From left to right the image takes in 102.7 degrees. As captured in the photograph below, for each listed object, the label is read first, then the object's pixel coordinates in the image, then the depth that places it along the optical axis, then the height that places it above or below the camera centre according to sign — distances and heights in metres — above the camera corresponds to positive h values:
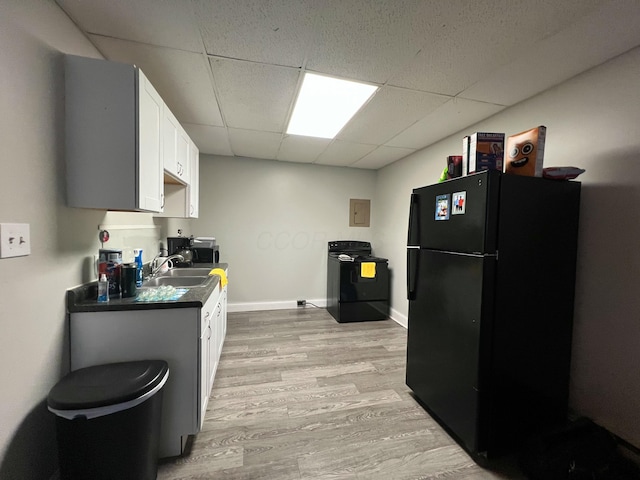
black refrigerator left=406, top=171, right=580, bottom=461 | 1.40 -0.41
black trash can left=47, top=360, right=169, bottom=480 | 1.04 -0.84
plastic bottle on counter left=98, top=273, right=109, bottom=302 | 1.42 -0.36
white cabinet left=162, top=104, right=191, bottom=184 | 1.79 +0.61
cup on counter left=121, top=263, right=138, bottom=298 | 1.50 -0.33
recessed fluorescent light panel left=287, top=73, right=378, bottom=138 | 1.88 +1.07
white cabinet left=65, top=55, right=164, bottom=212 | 1.29 +0.47
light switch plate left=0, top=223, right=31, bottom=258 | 0.96 -0.07
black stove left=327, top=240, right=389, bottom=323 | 3.62 -0.82
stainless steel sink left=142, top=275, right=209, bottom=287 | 2.29 -0.49
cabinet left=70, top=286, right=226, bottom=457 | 1.37 -0.68
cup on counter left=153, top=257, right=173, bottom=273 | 2.38 -0.36
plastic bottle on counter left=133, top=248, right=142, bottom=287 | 1.69 -0.27
